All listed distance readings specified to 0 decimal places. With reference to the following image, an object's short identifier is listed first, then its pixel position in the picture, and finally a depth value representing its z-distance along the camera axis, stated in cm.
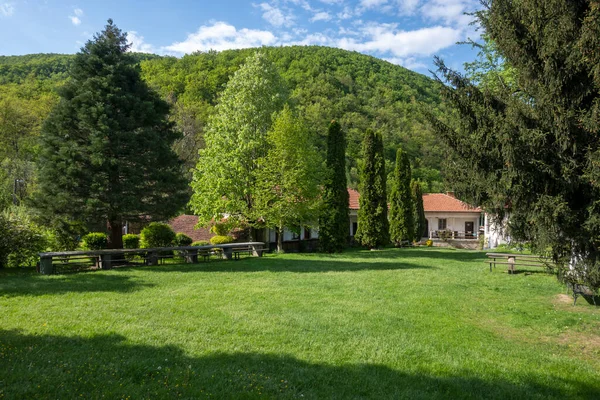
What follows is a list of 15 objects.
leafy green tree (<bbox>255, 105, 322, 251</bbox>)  2189
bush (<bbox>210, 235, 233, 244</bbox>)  2377
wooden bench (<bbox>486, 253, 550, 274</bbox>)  1485
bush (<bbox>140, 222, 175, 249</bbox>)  1998
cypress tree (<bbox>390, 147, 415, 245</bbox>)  3044
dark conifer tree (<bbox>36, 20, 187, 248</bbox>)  1535
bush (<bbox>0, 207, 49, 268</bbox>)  1384
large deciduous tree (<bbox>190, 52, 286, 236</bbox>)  2228
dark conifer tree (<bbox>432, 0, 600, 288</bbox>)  627
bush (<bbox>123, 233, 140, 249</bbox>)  1998
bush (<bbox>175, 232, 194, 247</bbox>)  2250
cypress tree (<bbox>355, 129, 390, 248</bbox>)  2681
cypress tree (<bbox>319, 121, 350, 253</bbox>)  2433
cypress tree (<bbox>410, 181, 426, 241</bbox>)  3462
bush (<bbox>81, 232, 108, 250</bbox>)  1720
